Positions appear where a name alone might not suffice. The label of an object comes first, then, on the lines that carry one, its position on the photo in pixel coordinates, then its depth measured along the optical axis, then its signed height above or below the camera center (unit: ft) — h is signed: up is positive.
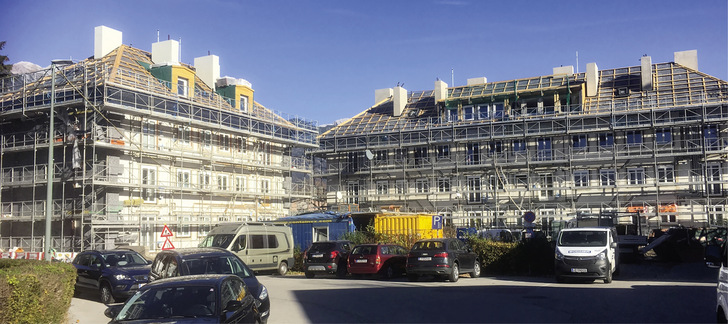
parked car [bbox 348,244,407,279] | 76.18 -7.44
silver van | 81.25 -5.46
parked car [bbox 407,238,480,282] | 68.44 -6.72
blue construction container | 102.94 -4.63
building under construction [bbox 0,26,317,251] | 113.80 +10.26
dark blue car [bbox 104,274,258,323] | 27.27 -4.47
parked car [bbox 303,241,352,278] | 79.77 -7.41
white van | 63.57 -6.05
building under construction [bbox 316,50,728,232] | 136.36 +10.98
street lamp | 71.41 +2.34
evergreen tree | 126.62 +27.78
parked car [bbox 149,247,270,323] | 44.18 -4.37
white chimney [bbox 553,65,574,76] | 165.59 +32.38
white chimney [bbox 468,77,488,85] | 174.09 +31.58
